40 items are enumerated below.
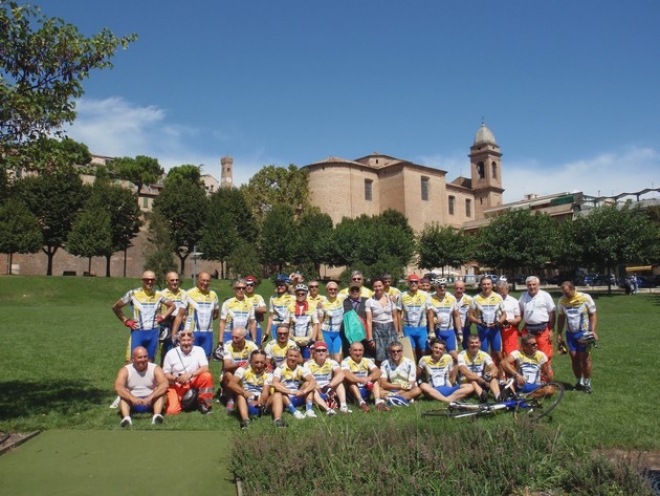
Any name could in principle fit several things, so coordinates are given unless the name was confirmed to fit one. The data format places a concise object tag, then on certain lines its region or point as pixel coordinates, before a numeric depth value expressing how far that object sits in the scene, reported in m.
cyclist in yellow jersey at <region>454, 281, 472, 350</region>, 9.85
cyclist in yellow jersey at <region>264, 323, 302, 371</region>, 8.14
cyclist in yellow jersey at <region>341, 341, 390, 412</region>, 7.80
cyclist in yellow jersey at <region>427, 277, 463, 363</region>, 9.45
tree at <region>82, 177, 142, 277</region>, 49.75
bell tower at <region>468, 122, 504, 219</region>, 93.38
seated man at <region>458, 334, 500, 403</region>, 8.03
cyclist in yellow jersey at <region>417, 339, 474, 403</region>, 7.95
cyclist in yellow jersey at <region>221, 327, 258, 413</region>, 7.80
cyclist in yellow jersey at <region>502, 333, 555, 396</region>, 7.96
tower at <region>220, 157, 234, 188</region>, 120.94
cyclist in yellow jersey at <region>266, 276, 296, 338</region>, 9.23
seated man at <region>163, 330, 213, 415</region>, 7.54
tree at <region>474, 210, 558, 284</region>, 43.16
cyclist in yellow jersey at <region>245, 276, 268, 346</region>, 9.01
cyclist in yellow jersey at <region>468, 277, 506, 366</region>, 9.24
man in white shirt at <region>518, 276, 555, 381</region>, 8.71
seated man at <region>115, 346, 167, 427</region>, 7.09
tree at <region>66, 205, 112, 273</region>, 44.75
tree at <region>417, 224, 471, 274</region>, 56.16
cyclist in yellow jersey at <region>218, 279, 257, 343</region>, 8.70
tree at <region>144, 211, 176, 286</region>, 39.22
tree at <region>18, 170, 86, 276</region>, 46.59
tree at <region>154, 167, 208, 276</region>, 53.09
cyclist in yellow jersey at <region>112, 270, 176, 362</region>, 8.20
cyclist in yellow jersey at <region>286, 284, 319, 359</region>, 8.80
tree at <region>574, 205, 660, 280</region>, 38.59
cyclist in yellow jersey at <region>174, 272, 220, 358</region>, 8.60
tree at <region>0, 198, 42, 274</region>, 42.44
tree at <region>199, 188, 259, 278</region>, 51.38
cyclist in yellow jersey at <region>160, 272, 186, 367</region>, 8.48
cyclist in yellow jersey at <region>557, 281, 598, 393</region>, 8.55
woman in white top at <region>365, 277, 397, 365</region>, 9.03
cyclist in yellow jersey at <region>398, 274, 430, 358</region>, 9.42
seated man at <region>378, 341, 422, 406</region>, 8.02
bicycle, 6.39
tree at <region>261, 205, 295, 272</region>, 55.25
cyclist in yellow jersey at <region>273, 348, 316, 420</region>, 7.24
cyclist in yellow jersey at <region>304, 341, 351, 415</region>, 7.63
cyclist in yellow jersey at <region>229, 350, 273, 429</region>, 7.14
